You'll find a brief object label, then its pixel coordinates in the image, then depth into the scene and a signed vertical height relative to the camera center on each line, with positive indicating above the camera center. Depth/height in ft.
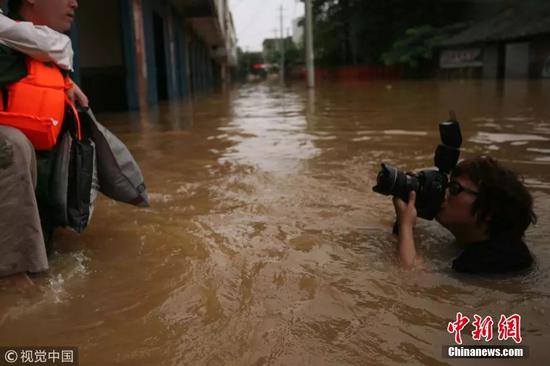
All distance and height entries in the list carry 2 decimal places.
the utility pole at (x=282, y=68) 176.18 +4.71
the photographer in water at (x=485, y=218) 6.58 -1.82
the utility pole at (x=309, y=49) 62.21 +3.90
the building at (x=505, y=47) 75.15 +4.34
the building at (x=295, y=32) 390.34 +37.26
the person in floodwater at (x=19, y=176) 6.06 -0.96
